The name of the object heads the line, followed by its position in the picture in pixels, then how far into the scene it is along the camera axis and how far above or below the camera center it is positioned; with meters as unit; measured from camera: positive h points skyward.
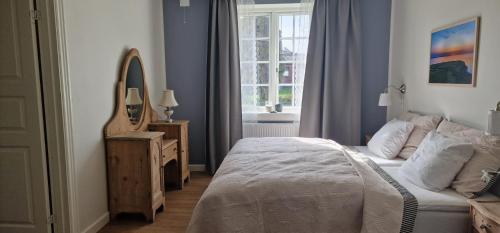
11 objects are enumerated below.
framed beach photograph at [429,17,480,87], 2.45 +0.30
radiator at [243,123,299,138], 4.27 -0.53
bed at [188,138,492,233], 1.94 -0.74
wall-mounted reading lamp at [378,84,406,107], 3.63 -0.13
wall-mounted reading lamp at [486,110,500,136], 1.76 -0.20
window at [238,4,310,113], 4.20 +0.47
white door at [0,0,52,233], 2.27 -0.27
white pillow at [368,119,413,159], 3.02 -0.51
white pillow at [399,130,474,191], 2.10 -0.51
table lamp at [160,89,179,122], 3.78 -0.10
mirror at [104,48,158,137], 3.09 -0.10
